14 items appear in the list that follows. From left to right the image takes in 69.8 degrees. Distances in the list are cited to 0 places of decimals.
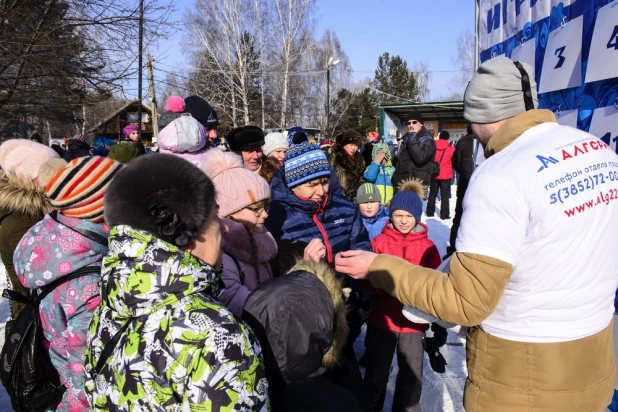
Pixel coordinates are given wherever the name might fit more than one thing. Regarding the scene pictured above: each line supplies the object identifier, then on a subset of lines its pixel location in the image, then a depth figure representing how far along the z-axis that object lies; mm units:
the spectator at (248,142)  3850
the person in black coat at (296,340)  1256
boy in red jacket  2689
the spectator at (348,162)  5047
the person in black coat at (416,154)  7887
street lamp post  26509
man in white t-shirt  1272
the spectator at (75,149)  6617
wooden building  38594
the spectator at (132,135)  7156
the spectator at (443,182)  9117
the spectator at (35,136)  9414
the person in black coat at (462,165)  5781
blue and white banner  1975
